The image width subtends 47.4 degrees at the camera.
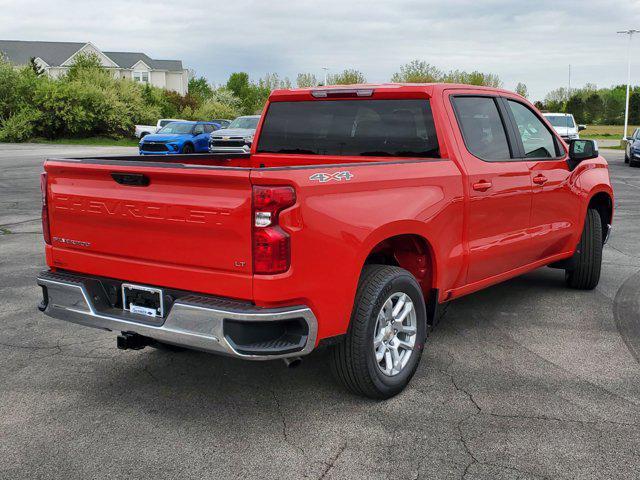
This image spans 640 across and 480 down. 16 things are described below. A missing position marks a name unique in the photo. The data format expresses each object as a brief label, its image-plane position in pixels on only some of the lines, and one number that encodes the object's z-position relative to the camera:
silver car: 26.03
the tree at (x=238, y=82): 95.43
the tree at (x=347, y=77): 74.62
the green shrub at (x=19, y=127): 44.12
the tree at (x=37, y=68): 59.05
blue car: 28.72
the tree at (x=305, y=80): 84.50
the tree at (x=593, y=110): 71.56
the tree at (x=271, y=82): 97.38
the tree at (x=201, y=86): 103.66
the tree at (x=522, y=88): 80.56
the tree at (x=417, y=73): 75.49
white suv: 30.24
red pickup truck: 3.56
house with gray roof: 88.50
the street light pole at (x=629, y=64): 50.66
